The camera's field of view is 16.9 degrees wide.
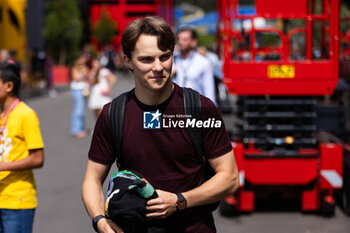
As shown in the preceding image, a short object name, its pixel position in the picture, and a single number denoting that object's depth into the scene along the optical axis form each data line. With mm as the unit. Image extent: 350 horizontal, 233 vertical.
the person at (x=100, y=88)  23821
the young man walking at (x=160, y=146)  4670
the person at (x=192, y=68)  13949
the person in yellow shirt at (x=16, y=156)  7462
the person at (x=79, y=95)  26264
